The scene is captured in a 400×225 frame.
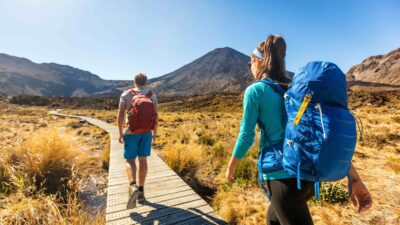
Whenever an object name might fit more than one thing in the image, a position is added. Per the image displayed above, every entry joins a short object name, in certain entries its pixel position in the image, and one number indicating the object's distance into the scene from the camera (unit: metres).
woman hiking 1.52
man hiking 3.31
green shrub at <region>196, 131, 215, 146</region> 9.87
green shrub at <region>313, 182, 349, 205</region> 4.22
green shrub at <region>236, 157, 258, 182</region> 5.43
